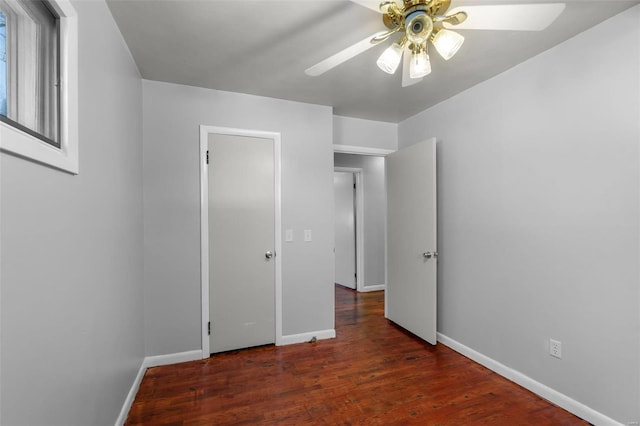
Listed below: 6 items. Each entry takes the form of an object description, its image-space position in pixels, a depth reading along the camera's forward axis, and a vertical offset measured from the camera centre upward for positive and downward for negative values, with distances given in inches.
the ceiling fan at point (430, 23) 50.5 +35.1
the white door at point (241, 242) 105.2 -10.1
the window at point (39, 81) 31.9 +17.6
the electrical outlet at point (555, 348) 77.0 -36.6
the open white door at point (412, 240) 110.8 -11.0
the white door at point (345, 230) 198.5 -11.3
